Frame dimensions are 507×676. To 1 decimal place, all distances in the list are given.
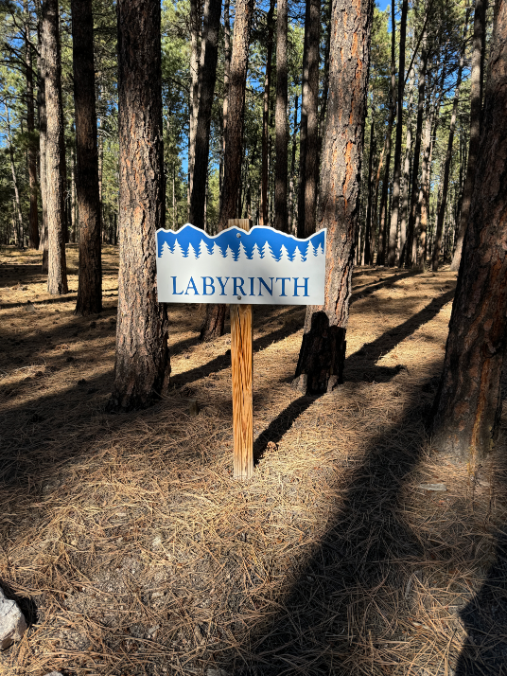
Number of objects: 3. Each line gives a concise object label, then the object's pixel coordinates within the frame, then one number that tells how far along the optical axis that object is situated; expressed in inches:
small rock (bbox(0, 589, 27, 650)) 76.3
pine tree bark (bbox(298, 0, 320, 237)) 386.9
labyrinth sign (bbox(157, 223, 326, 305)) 100.9
